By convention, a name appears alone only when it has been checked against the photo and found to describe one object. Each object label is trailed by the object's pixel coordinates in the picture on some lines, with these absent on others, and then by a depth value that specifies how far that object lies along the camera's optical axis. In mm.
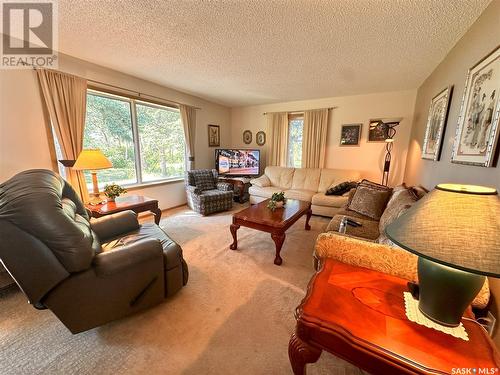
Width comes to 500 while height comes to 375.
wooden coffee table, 2156
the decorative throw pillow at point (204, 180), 3973
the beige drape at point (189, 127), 4039
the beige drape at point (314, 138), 4293
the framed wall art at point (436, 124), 1984
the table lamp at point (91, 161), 2217
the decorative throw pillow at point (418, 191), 2103
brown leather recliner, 983
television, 4695
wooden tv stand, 4430
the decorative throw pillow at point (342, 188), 3540
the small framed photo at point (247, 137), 5286
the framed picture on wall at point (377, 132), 3812
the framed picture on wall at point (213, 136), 4863
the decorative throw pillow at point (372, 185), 2664
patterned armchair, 3653
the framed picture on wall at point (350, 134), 4088
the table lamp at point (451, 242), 597
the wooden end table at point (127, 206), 2223
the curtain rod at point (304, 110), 4214
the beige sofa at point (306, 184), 3543
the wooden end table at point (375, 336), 644
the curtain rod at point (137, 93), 2728
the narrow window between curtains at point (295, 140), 4672
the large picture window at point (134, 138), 2971
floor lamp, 3681
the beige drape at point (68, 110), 2350
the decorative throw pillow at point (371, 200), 2436
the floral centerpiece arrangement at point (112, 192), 2553
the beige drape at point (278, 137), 4703
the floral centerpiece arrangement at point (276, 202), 2635
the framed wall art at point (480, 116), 1236
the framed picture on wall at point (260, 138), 5113
